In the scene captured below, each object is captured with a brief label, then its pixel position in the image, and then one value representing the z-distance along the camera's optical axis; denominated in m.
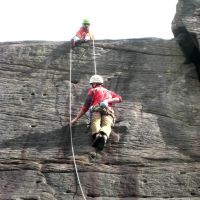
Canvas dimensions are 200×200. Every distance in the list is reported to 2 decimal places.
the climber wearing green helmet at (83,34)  14.18
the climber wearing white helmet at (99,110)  10.79
